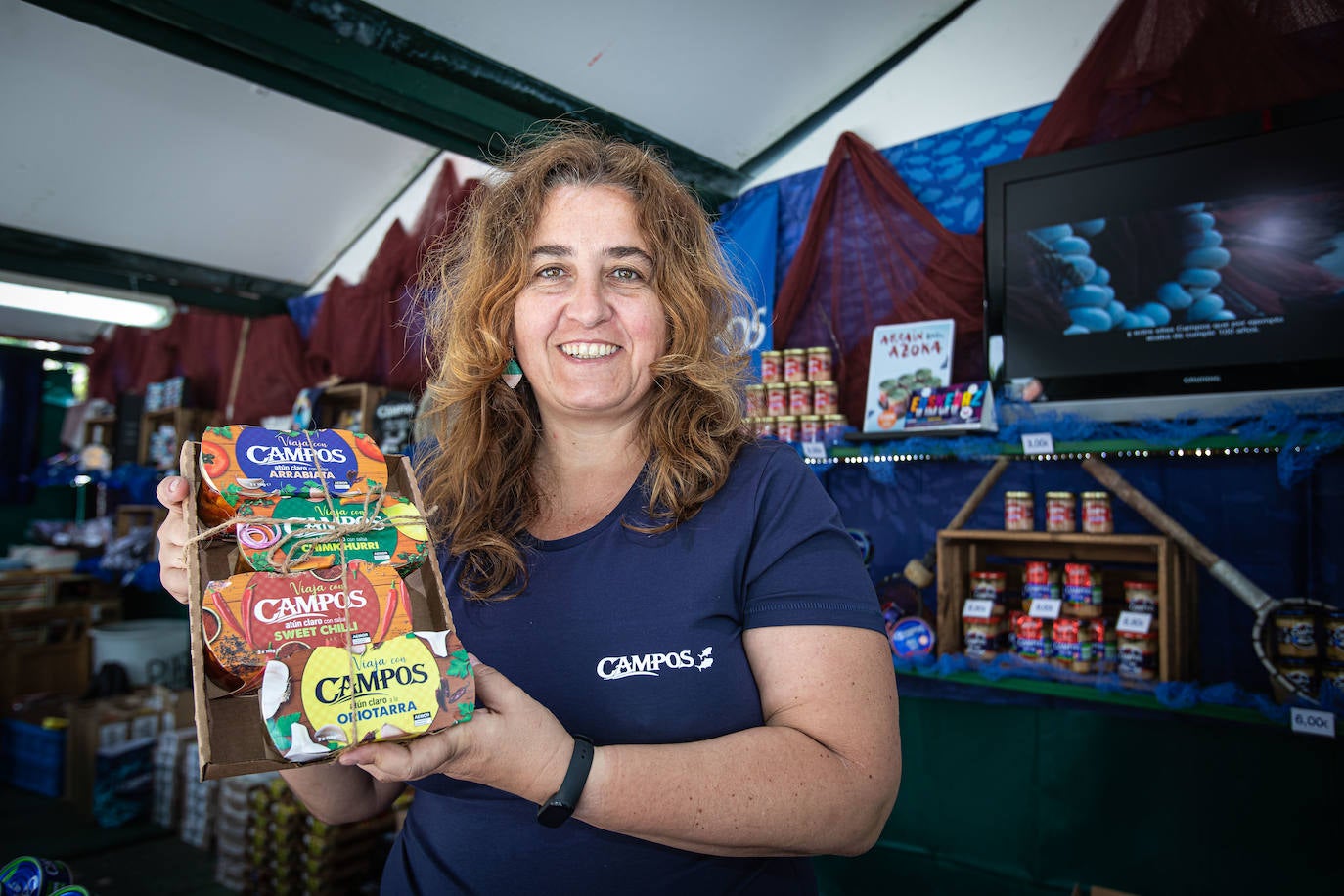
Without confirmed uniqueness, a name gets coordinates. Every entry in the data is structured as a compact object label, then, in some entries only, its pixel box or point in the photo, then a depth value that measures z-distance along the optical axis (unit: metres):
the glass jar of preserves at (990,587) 2.81
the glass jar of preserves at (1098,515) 2.59
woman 0.87
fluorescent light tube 4.86
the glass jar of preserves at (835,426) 3.12
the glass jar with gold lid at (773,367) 3.33
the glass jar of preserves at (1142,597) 2.53
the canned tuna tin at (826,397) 3.22
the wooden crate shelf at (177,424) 6.27
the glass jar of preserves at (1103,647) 2.58
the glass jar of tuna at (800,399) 3.26
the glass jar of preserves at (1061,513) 2.66
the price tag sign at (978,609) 2.78
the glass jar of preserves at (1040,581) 2.72
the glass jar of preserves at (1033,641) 2.67
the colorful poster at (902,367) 3.03
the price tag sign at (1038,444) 2.60
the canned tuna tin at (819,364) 3.26
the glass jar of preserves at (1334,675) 2.16
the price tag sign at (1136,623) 2.49
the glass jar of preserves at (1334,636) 2.18
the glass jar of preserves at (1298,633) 2.22
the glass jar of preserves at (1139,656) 2.49
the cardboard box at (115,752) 4.32
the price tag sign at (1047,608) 2.67
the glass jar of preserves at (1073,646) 2.58
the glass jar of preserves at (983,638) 2.75
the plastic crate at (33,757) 4.70
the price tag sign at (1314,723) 2.10
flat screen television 2.37
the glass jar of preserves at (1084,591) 2.61
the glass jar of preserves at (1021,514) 2.74
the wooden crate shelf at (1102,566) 2.43
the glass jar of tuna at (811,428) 3.17
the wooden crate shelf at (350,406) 4.75
